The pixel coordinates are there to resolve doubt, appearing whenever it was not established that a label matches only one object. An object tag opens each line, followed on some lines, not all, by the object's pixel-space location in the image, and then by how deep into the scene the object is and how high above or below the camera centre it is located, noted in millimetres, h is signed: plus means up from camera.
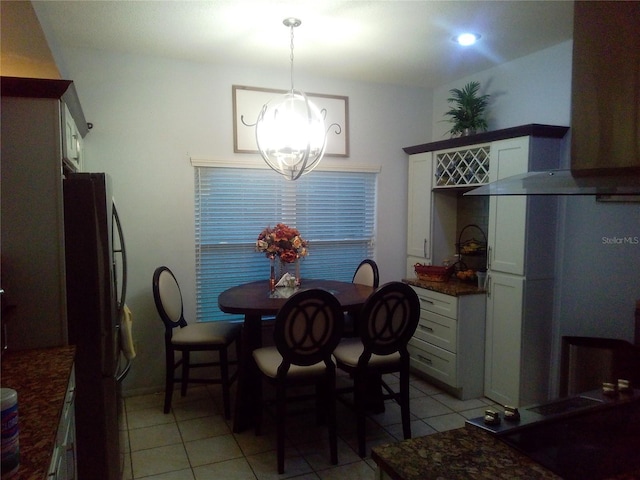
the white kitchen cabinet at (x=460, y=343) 3338 -977
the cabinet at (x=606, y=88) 766 +233
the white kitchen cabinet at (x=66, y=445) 1316 -779
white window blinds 3611 -57
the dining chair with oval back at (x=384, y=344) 2590 -783
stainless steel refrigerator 2023 -470
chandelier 2801 +515
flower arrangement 3355 -231
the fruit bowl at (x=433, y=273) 3686 -487
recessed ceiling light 2914 +1174
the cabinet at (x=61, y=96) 1883 +510
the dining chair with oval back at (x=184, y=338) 3068 -873
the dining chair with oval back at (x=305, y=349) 2424 -761
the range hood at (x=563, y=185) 934 +73
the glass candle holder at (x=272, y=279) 3254 -493
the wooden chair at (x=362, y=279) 3555 -543
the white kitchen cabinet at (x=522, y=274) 3047 -416
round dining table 2729 -719
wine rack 3412 +387
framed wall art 3607 +864
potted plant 3588 +837
